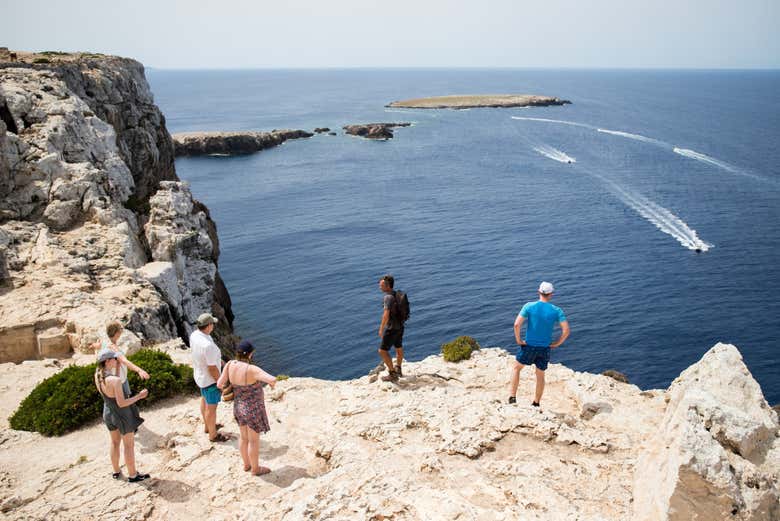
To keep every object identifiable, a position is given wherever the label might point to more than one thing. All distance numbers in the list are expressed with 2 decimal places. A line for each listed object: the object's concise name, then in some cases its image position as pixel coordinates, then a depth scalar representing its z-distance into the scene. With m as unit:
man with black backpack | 14.59
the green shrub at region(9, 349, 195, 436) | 13.66
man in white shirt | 11.65
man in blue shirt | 13.03
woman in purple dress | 10.56
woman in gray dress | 10.50
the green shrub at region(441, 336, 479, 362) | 21.19
